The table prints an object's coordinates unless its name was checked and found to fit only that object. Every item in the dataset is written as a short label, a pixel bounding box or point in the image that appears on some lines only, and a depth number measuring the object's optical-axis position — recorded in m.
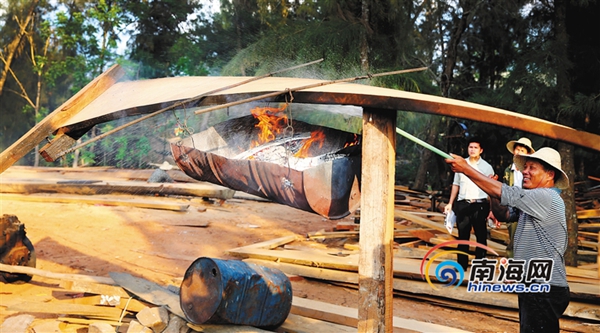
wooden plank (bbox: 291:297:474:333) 5.19
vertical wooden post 3.40
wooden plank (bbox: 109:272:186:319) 5.20
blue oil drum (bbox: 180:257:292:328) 4.58
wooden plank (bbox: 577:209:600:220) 8.42
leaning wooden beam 3.83
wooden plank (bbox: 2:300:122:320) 5.39
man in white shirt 6.19
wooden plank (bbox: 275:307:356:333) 4.93
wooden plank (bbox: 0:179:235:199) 12.58
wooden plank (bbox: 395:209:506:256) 8.10
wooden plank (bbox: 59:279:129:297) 5.58
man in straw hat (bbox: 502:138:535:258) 5.17
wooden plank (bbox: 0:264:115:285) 5.81
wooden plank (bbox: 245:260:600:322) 5.75
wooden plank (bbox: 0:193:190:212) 11.74
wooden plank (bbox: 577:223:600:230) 9.88
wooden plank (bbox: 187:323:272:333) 4.61
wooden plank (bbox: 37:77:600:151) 3.08
